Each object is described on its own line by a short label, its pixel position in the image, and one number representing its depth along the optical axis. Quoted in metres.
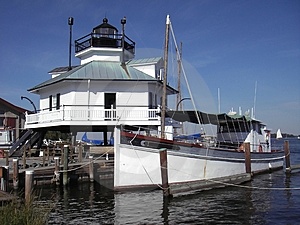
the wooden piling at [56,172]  21.22
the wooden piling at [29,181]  14.38
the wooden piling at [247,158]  23.68
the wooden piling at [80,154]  24.71
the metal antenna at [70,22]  32.47
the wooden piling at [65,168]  21.41
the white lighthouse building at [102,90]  25.33
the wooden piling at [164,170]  17.66
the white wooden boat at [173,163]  18.56
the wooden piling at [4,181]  13.91
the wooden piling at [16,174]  19.13
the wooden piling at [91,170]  22.80
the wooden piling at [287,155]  29.92
